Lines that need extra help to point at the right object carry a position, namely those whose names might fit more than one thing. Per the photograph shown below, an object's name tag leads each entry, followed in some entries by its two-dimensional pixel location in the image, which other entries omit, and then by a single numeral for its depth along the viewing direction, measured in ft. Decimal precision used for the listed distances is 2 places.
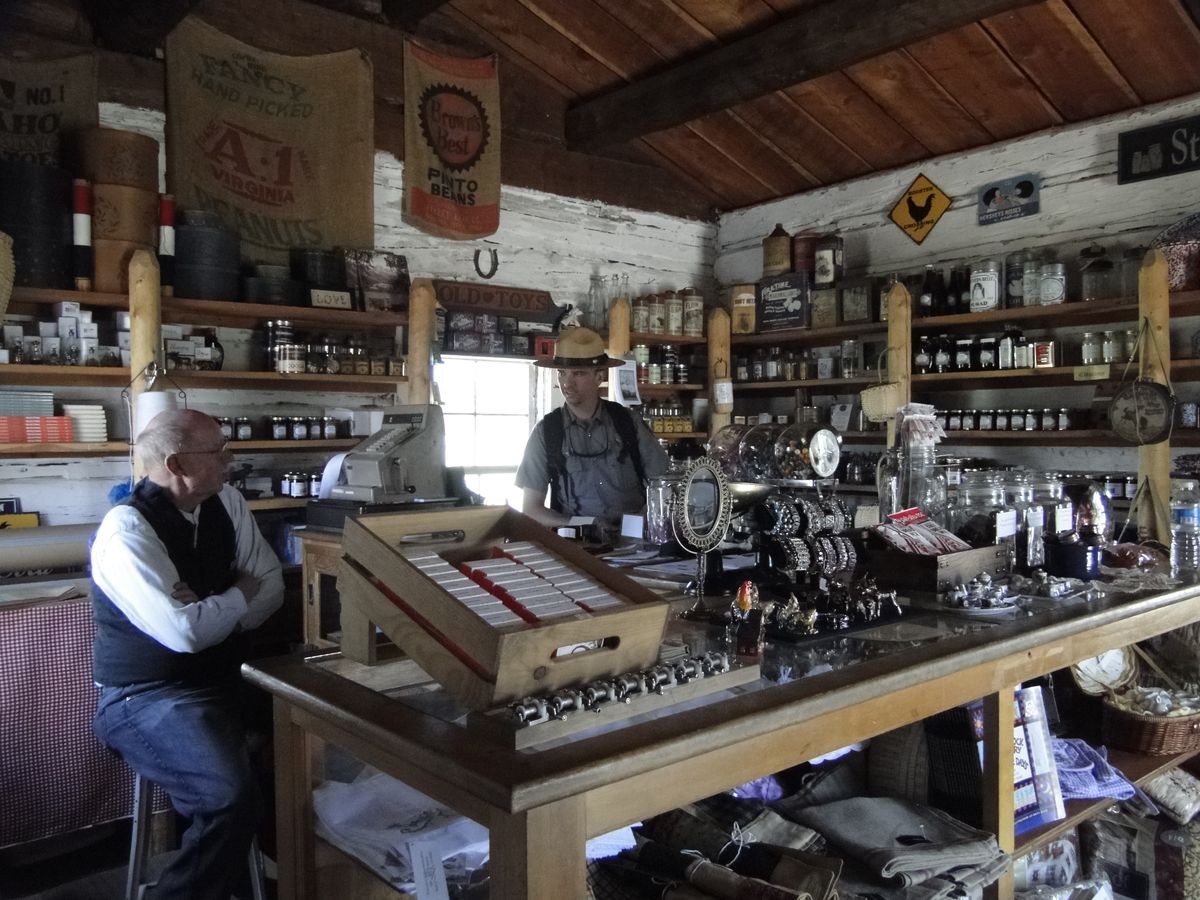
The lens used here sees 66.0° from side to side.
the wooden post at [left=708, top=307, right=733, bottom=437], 20.12
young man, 13.56
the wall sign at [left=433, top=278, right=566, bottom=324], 18.01
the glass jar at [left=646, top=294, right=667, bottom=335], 19.88
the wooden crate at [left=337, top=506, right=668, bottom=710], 3.94
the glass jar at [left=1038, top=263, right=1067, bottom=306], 15.67
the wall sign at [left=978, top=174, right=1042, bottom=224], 17.33
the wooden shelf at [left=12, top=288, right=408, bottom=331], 12.62
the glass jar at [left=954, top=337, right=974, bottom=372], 16.76
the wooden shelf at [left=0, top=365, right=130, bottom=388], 12.36
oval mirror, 6.36
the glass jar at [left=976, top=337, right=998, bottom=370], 16.49
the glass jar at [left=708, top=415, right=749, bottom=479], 8.04
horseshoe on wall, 18.72
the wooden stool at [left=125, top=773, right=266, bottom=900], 8.25
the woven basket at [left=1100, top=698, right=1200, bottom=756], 7.79
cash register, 11.07
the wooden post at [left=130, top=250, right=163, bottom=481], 12.62
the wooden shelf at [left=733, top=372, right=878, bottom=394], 18.72
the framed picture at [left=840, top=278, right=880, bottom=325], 18.28
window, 18.89
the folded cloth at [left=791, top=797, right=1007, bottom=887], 5.46
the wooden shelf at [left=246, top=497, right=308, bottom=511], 14.17
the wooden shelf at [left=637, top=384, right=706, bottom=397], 19.95
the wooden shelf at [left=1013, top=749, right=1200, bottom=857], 6.34
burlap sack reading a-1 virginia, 14.84
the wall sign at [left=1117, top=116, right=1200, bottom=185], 15.19
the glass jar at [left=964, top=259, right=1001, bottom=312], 16.49
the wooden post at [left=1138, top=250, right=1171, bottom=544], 14.07
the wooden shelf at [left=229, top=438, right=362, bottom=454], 14.25
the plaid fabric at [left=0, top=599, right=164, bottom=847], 9.47
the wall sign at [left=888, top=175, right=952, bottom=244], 18.66
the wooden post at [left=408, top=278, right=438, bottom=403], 15.62
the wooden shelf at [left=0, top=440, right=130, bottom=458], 12.18
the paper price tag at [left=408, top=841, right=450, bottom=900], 4.41
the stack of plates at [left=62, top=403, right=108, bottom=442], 13.00
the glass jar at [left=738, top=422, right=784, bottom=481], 7.95
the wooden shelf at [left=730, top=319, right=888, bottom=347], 18.51
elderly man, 7.73
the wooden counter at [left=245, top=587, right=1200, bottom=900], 3.53
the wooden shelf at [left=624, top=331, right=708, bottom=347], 19.51
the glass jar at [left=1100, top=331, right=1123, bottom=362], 15.02
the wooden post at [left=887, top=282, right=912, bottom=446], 17.04
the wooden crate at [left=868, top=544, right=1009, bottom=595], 6.99
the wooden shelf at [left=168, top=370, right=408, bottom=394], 14.08
